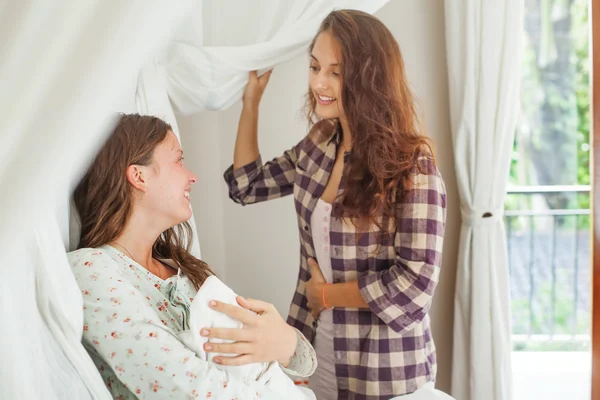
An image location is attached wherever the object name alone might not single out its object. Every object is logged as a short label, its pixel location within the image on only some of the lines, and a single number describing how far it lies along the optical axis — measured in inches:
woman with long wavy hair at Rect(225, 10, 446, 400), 61.7
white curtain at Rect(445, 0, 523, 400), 87.3
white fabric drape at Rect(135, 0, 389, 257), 60.5
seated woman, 39.2
